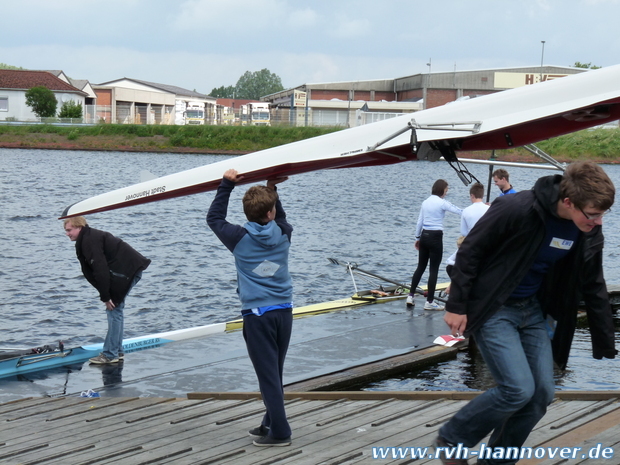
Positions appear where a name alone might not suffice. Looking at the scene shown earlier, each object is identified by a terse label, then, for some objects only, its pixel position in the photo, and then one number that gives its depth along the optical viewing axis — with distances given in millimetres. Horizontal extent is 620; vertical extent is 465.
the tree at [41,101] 75250
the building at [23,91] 77812
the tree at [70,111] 75438
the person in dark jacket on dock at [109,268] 8562
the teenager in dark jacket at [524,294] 4047
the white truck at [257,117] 75812
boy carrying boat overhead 5035
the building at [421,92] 75500
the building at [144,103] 84312
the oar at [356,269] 14038
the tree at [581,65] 112750
